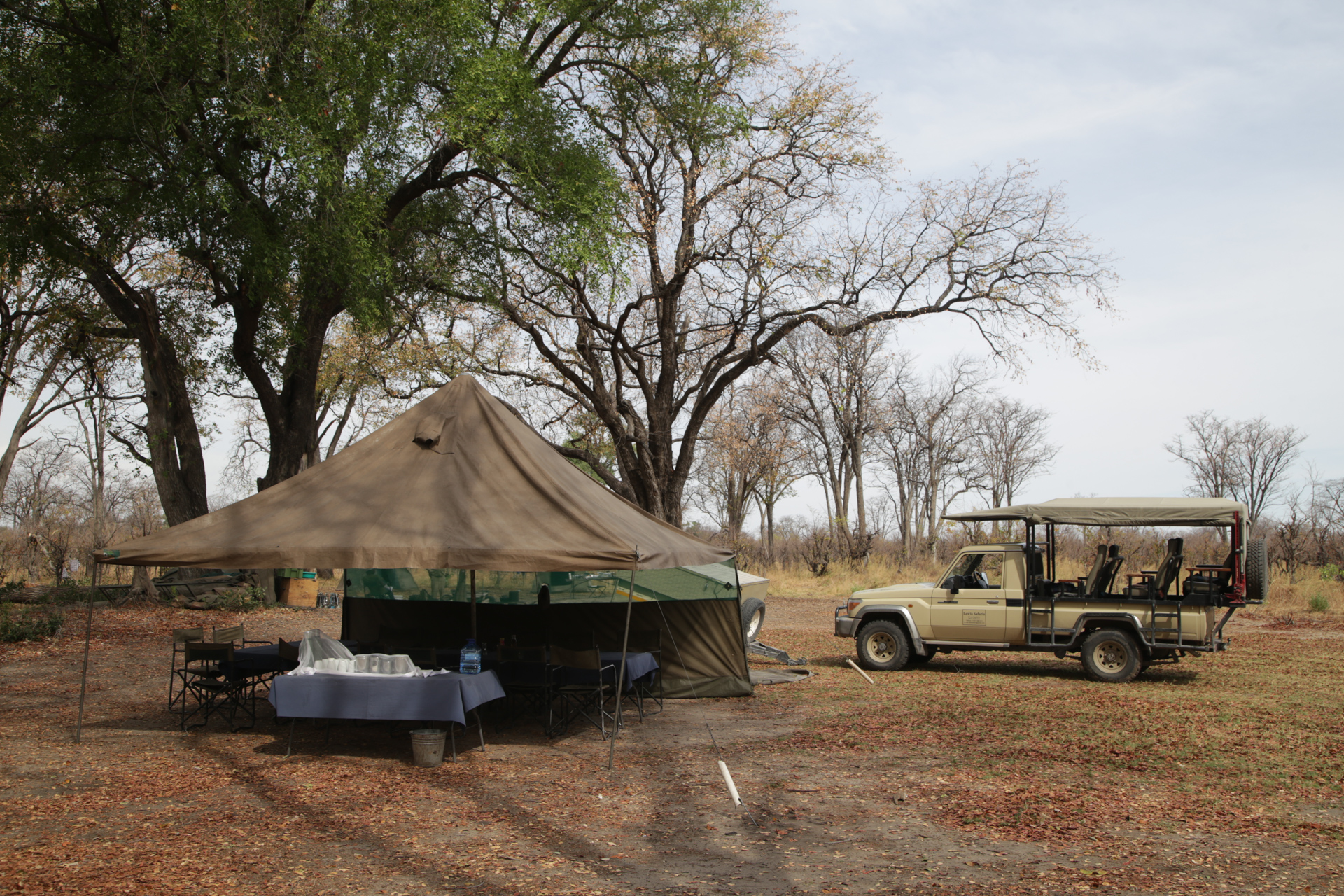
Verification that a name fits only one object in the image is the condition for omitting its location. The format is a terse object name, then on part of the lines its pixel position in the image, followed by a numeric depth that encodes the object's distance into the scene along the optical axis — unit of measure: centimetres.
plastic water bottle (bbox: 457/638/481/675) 838
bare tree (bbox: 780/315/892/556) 3944
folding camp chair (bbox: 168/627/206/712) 942
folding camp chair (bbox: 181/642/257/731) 897
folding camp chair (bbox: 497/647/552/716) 911
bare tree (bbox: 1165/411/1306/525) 4991
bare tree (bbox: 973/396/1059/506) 5422
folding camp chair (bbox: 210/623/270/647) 1012
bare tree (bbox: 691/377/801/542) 4128
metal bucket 781
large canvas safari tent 805
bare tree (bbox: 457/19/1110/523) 2220
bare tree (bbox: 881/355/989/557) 5034
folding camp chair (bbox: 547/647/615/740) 895
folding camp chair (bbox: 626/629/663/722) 1069
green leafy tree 1396
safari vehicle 1213
